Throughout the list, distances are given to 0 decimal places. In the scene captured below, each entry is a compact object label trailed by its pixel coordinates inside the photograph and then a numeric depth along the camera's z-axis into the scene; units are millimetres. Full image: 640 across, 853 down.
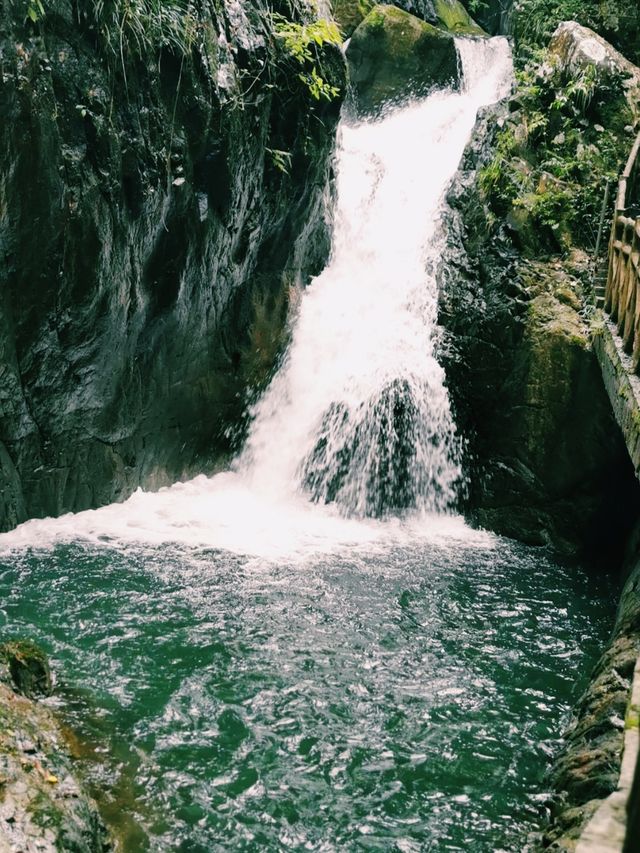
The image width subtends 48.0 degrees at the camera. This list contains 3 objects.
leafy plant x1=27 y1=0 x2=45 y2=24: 6207
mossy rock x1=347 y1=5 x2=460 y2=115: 17250
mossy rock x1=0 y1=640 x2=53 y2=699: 4609
